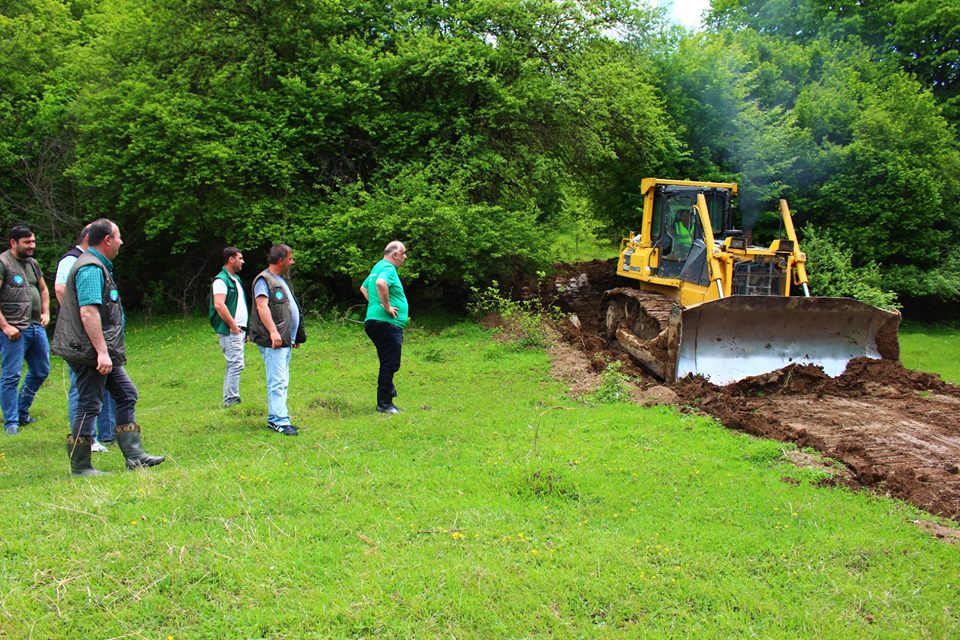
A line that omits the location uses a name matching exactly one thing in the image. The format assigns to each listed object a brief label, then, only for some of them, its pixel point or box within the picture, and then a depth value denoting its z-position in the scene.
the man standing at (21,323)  7.07
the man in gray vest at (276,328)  6.81
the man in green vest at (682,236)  12.06
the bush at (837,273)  15.25
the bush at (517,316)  12.42
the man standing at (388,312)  7.54
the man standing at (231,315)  7.85
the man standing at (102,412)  6.34
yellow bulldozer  9.43
